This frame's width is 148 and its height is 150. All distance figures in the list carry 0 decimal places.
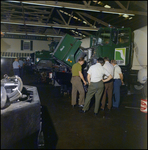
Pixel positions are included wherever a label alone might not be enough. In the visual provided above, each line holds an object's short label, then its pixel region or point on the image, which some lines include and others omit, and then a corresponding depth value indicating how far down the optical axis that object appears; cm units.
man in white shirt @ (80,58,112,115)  518
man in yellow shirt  604
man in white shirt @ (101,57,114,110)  582
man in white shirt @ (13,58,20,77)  1012
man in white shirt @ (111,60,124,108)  616
